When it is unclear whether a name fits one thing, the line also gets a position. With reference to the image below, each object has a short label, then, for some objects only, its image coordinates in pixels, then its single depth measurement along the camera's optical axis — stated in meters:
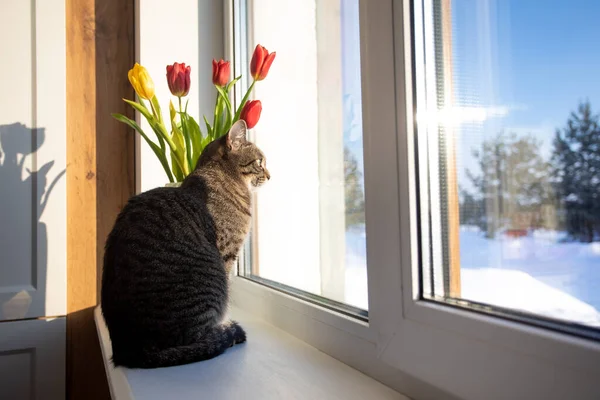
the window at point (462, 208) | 0.39
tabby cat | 0.76
